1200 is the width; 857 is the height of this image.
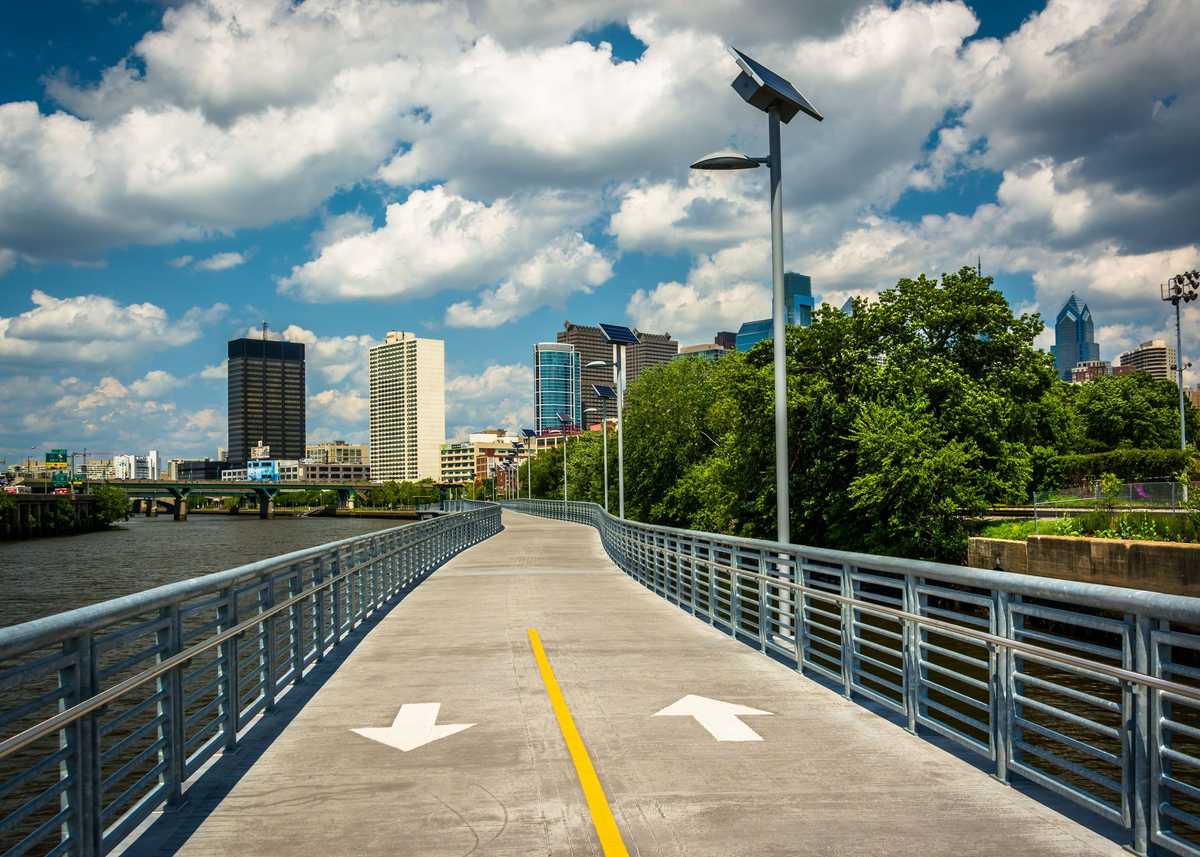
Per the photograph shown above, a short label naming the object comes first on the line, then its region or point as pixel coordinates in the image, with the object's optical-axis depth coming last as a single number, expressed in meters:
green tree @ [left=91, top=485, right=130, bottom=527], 142.25
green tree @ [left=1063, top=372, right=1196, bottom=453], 80.25
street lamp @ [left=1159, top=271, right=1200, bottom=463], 64.14
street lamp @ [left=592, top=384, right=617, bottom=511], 55.33
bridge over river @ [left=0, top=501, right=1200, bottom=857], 5.55
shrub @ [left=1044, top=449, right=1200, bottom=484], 55.91
